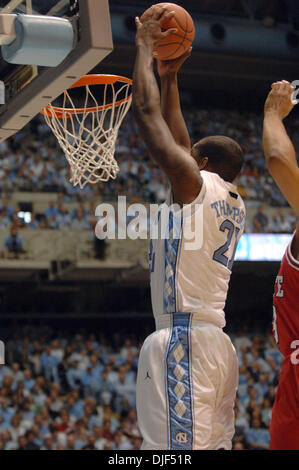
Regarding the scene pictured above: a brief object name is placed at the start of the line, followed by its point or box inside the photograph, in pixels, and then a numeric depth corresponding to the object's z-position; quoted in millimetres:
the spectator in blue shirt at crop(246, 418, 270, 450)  10672
